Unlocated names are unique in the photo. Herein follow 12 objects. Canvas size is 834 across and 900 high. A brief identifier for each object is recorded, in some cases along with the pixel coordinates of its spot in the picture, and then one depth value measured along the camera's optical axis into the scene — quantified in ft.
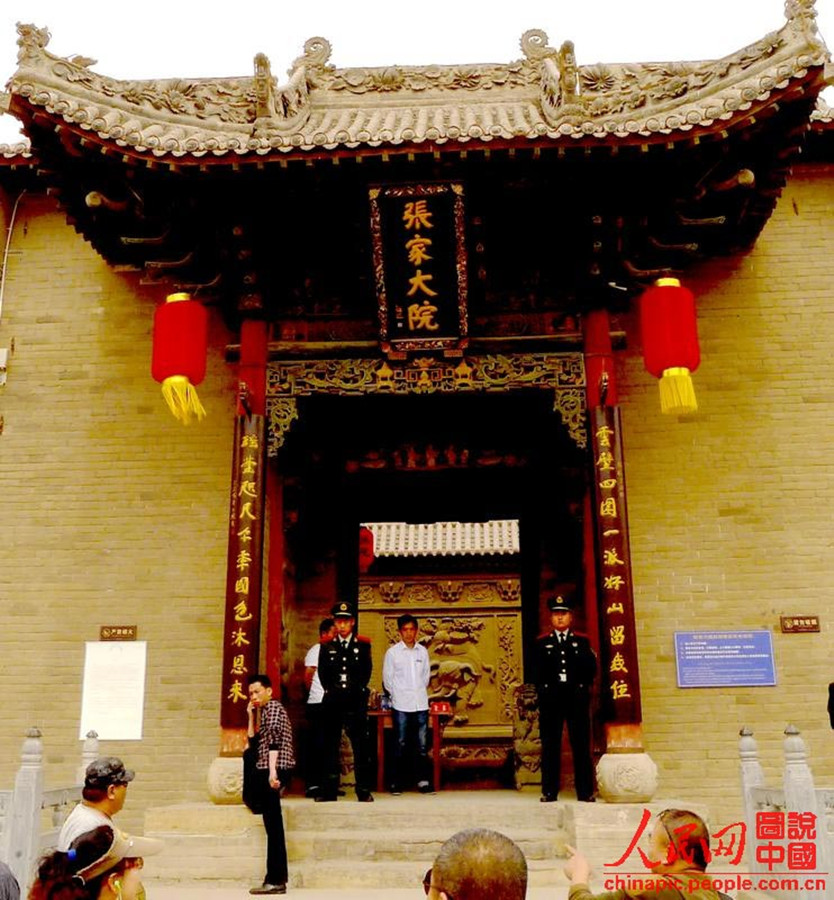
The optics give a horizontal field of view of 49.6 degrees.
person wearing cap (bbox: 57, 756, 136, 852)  10.37
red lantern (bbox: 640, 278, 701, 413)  23.00
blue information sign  24.97
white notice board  25.52
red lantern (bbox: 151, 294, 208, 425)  23.40
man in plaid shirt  17.80
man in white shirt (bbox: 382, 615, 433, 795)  25.00
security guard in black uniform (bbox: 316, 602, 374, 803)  22.70
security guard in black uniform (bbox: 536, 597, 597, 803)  21.83
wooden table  27.07
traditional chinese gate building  22.18
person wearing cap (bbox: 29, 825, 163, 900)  6.87
